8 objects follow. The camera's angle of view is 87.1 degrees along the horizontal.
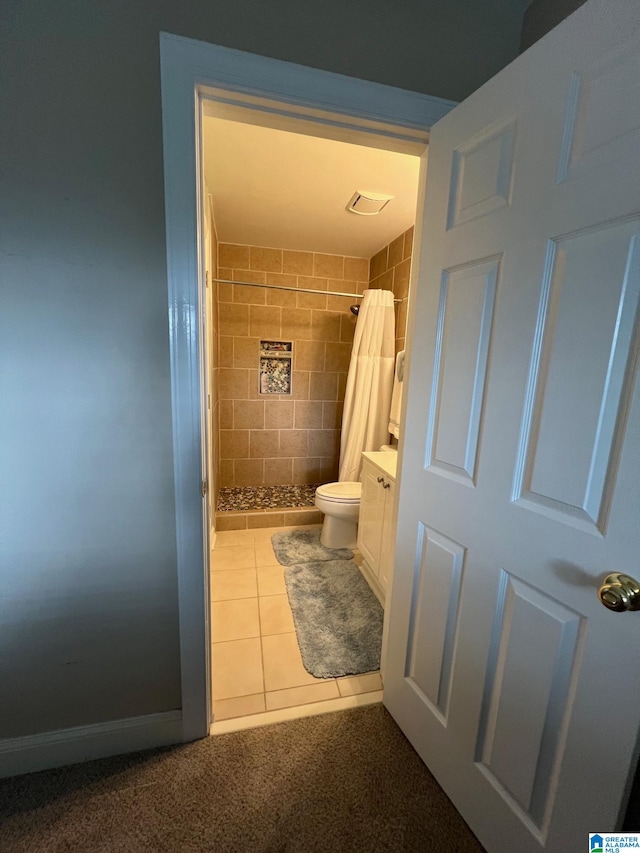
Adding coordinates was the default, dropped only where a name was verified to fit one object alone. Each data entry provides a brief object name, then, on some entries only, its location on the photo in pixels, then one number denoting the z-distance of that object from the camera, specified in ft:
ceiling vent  6.80
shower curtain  8.84
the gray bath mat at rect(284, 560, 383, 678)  5.18
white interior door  2.11
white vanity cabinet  6.17
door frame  2.97
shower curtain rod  8.93
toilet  8.02
